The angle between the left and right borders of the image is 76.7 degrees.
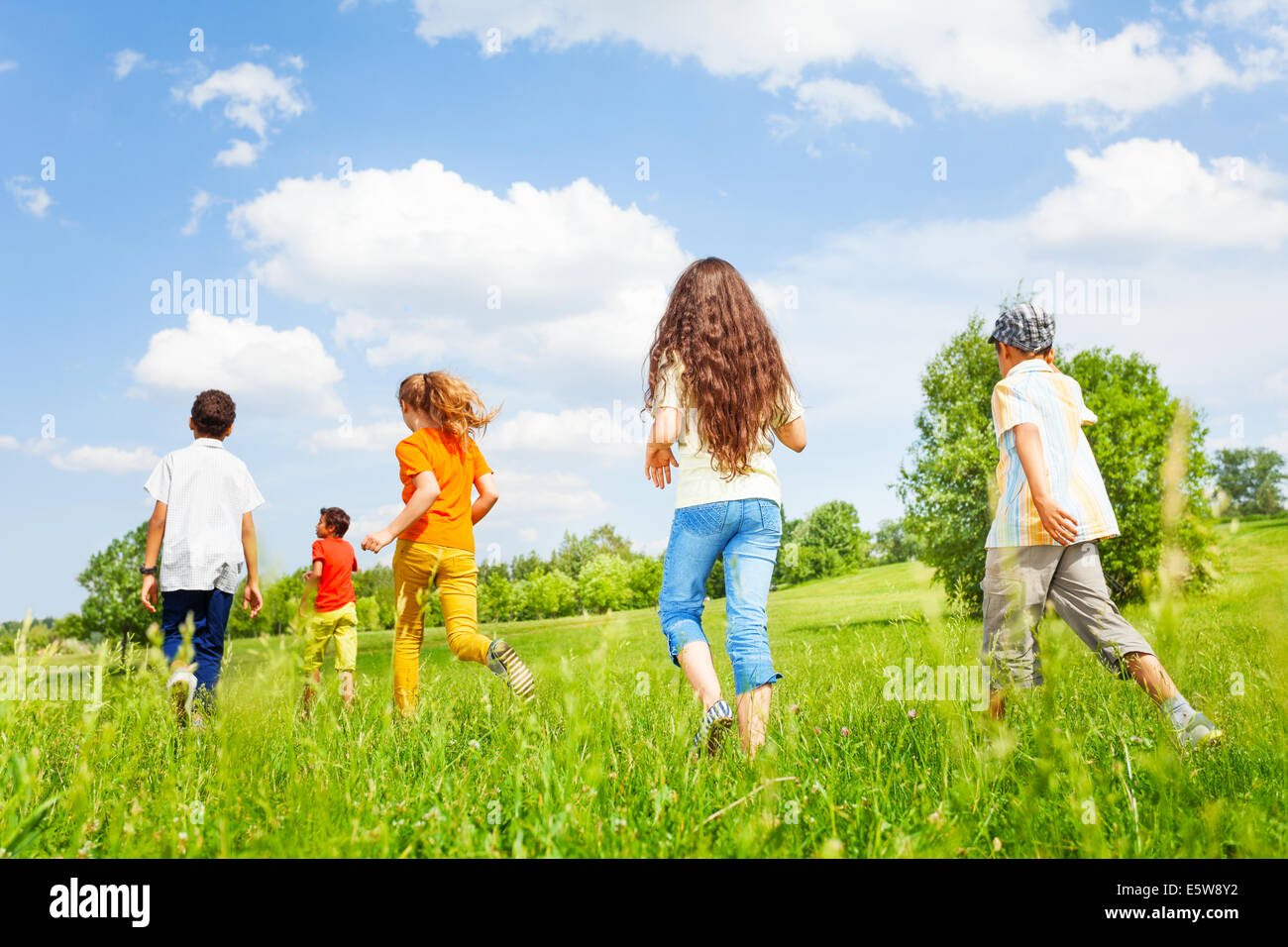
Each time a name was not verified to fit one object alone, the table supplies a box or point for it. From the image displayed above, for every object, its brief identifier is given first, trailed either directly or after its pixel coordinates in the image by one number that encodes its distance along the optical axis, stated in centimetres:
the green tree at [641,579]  2671
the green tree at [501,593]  2828
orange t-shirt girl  454
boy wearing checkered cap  351
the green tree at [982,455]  1719
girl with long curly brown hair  345
